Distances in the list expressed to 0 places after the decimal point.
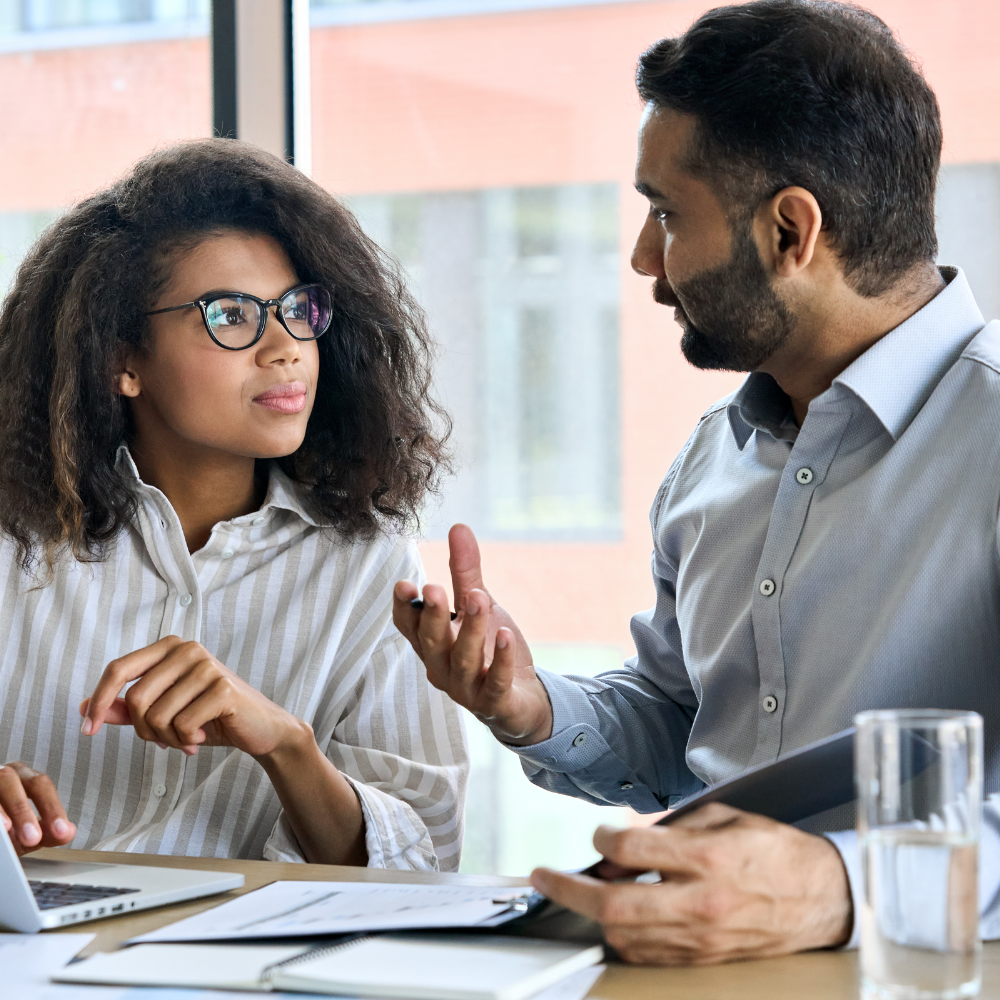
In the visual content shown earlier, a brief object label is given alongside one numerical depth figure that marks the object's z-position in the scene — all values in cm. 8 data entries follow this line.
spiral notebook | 163
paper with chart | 171
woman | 214
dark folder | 167
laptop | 173
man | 192
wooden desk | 163
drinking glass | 157
